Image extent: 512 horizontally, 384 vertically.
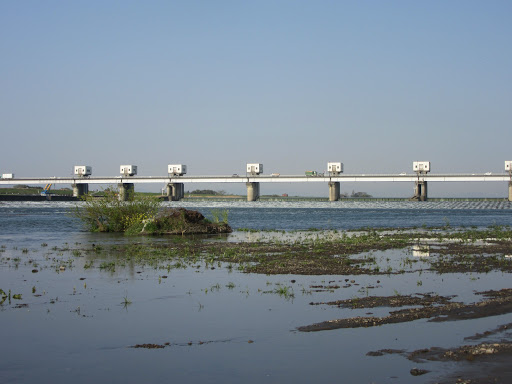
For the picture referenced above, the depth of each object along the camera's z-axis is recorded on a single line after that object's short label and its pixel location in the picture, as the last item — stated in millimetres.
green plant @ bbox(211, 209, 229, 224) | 40594
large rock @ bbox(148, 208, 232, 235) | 37750
